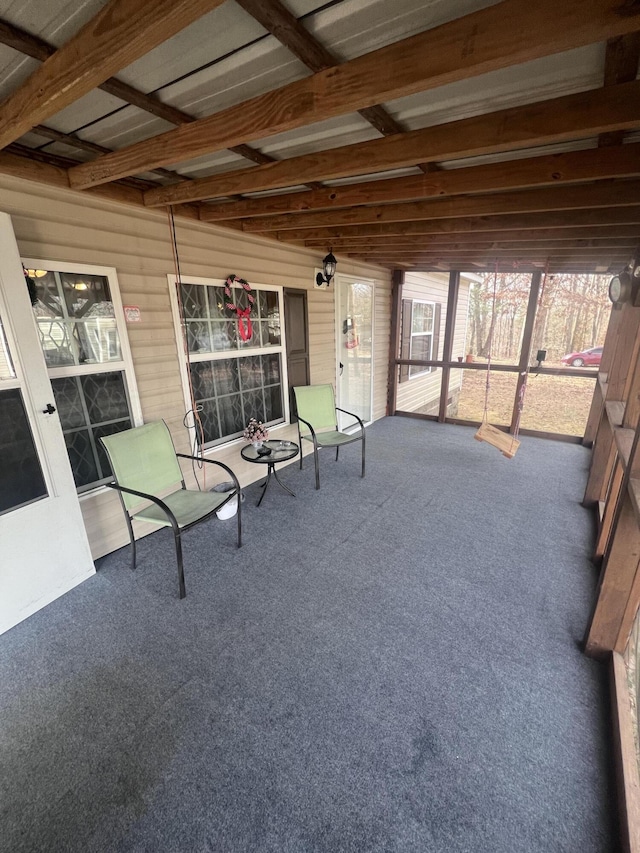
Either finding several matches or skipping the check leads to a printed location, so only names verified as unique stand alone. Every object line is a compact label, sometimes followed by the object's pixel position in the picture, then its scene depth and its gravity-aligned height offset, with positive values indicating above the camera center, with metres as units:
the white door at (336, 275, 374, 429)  4.91 -0.37
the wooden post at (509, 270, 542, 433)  4.82 -0.29
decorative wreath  3.20 +0.13
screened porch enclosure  4.86 -0.45
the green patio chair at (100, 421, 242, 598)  2.34 -1.09
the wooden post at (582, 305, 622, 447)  4.19 -0.70
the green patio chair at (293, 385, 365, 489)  3.93 -1.05
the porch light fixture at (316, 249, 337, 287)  3.73 +0.57
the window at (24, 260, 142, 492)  2.24 -0.20
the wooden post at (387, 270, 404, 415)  5.81 -0.32
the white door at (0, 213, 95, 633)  1.97 -0.84
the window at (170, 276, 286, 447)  3.06 -0.33
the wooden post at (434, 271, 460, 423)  5.46 -0.16
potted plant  3.30 -0.99
